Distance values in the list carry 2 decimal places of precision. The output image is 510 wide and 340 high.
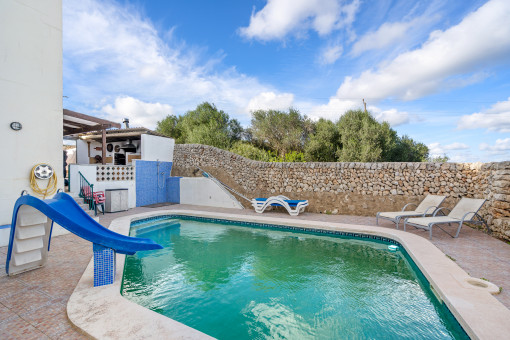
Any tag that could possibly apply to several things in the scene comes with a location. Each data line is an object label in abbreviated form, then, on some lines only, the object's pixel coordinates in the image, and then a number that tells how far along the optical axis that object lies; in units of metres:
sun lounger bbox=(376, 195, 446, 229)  7.04
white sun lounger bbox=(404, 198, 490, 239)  5.87
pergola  8.21
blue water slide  3.16
